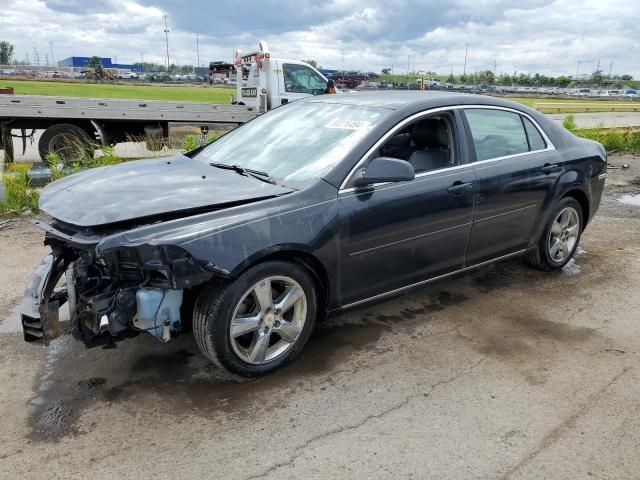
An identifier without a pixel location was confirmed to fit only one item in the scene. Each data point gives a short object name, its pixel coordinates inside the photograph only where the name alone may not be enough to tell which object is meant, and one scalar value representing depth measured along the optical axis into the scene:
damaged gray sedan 2.93
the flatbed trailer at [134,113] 10.60
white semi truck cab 13.43
